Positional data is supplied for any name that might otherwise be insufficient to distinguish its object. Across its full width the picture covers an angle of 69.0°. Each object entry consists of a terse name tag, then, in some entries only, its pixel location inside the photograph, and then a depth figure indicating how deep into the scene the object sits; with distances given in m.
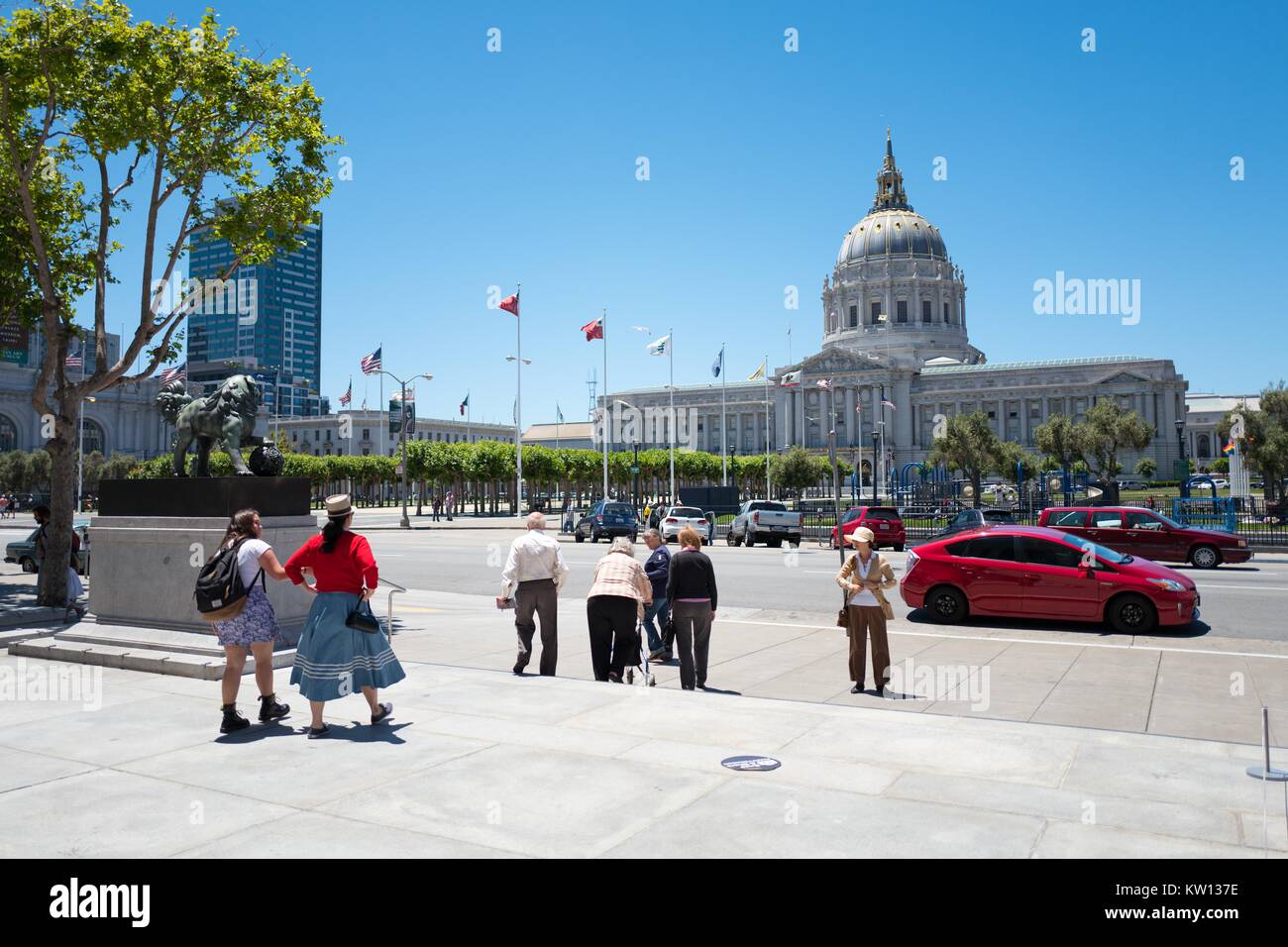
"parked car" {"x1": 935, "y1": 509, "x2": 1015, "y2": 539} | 27.08
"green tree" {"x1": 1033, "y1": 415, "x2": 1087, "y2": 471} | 60.97
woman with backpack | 7.36
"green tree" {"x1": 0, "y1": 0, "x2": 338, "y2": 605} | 14.91
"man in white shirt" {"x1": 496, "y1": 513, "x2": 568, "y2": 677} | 10.02
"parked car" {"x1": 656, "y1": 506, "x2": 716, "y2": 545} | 36.31
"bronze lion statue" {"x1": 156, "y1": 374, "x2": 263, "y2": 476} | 11.96
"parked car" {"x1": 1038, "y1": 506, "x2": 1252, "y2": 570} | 23.33
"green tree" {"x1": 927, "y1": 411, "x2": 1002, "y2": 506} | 59.66
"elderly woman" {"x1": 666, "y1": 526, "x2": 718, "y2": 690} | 9.68
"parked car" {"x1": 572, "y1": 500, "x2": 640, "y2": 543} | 39.56
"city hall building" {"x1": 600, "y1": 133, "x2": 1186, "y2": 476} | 127.00
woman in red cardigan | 7.20
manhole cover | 6.45
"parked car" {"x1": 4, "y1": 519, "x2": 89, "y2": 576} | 25.66
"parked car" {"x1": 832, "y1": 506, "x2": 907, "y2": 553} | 32.50
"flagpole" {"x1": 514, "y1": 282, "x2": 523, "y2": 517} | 48.78
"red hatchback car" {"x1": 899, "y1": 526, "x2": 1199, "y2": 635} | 13.60
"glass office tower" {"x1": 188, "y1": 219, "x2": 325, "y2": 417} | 177.88
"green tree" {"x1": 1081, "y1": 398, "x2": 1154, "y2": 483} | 59.38
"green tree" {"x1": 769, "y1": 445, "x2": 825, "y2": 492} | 75.62
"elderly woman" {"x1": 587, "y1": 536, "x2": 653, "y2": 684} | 9.62
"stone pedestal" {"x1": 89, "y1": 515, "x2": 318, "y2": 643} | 10.73
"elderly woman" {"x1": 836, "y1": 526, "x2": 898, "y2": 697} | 9.46
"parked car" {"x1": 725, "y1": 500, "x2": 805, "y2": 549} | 35.88
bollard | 5.03
